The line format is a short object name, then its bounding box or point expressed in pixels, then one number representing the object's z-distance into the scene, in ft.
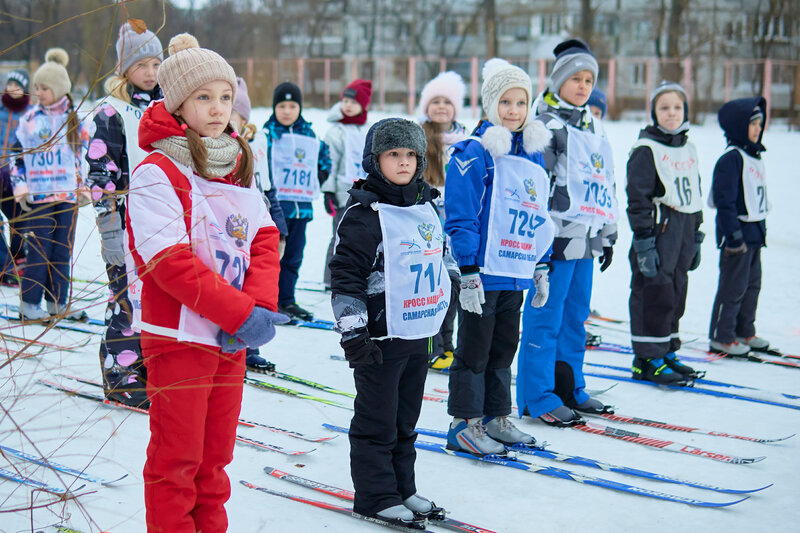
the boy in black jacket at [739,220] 22.61
